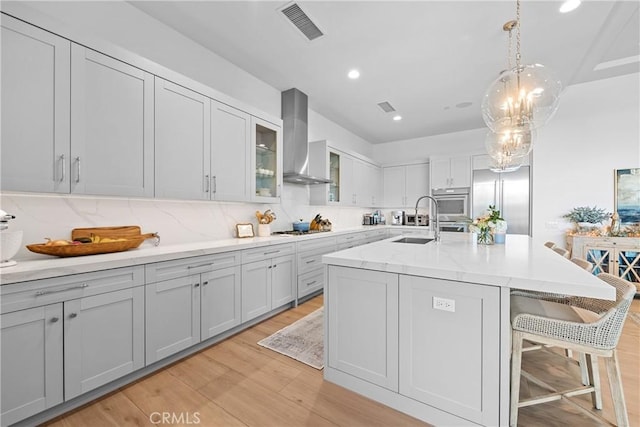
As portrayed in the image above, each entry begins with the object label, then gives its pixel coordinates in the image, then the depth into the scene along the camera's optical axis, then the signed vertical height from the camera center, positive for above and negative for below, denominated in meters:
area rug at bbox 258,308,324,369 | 2.13 -1.20
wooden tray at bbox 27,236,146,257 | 1.61 -0.25
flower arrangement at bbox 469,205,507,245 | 2.46 -0.13
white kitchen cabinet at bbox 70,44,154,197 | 1.69 +0.62
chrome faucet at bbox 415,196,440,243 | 2.61 -0.22
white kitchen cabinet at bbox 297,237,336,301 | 3.31 -0.71
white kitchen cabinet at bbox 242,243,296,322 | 2.59 -0.74
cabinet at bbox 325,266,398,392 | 1.56 -0.72
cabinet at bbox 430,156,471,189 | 5.12 +0.85
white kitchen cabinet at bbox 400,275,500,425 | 1.30 -0.73
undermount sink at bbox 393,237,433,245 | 2.81 -0.30
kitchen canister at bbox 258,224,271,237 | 3.25 -0.22
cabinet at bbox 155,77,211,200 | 2.13 +0.63
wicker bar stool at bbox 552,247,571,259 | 2.42 -0.38
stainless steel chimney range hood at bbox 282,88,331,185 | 3.62 +1.09
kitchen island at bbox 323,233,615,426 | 1.27 -0.64
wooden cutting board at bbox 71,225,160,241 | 1.87 -0.16
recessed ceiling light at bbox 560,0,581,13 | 2.08 +1.73
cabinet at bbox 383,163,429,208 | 5.75 +0.67
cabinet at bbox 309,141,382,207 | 4.25 +0.69
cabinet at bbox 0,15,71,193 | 1.44 +0.62
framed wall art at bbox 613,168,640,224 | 3.68 +0.28
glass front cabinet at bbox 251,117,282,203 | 2.99 +0.65
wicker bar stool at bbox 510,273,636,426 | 1.21 -0.60
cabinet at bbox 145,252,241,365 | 1.88 -0.74
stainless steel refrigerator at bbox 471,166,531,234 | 4.47 +0.33
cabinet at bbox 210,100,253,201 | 2.55 +0.63
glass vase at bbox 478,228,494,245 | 2.47 -0.23
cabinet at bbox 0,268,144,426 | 1.31 -0.74
